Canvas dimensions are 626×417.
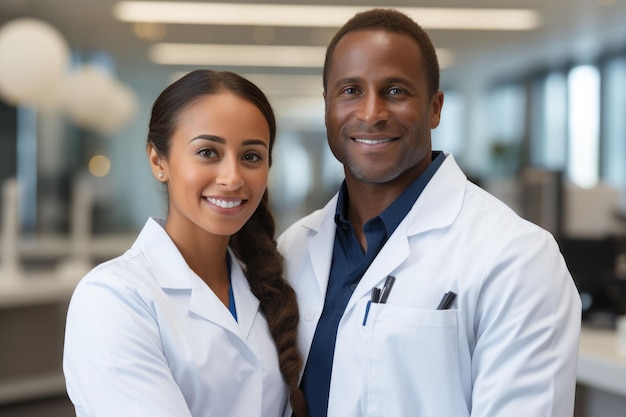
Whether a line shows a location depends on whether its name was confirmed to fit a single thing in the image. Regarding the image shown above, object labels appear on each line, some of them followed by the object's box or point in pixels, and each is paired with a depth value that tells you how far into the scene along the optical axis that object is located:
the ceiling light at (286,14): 7.98
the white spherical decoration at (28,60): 5.25
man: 1.46
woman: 1.43
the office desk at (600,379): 2.32
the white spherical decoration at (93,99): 6.57
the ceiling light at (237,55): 9.12
